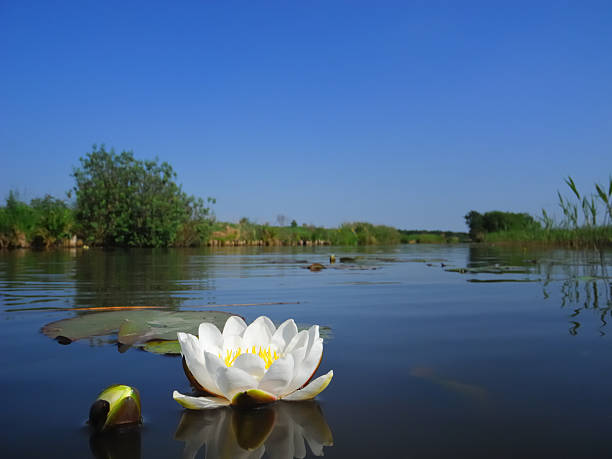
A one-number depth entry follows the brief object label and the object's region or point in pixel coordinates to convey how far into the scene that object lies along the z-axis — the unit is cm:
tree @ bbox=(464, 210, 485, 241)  5002
